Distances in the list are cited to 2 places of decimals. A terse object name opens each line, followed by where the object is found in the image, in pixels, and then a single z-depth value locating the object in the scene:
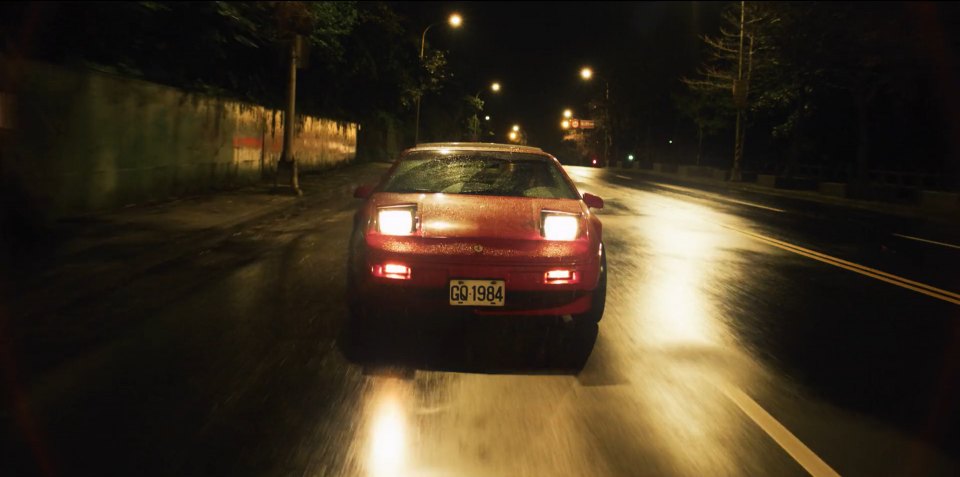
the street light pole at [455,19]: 40.09
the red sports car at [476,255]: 5.43
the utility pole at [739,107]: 39.25
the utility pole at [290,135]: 19.34
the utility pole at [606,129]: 77.19
